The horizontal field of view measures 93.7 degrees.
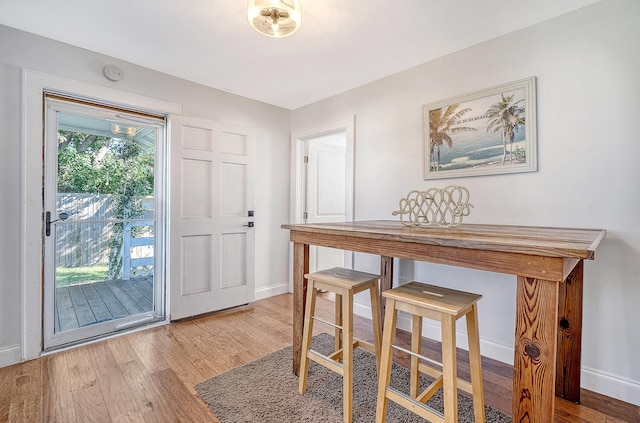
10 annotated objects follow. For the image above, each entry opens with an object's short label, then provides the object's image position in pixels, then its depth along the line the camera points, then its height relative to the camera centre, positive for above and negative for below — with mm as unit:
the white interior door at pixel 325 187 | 3811 +301
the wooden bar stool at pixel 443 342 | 1224 -584
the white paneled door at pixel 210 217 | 2838 -87
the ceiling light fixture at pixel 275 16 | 1548 +1043
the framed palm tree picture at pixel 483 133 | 2005 +573
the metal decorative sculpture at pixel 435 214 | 1586 -23
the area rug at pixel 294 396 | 1564 -1079
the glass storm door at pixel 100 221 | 2320 -106
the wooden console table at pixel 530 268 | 990 -211
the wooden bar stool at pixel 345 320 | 1570 -633
